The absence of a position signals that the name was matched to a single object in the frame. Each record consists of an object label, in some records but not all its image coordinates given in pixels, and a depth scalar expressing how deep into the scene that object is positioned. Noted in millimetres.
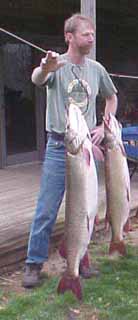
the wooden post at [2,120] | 7160
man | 2931
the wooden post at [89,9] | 4409
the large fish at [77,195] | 2566
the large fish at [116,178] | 2699
